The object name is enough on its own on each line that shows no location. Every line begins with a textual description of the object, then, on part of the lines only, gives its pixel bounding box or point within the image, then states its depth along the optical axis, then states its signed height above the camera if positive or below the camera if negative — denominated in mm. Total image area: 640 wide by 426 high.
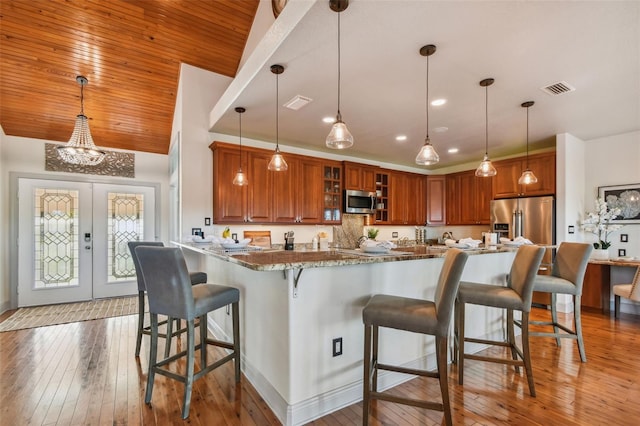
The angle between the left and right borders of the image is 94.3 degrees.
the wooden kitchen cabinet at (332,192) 5066 +388
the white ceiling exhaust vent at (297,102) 3051 +1189
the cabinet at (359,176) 5305 +693
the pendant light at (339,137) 2170 +568
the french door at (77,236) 4531 -374
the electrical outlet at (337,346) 1993 -896
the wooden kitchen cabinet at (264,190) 4043 +358
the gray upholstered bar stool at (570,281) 2684 -634
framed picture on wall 4203 +206
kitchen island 1830 -750
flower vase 4273 -580
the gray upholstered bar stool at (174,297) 1887 -568
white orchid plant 4289 -132
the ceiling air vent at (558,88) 2756 +1207
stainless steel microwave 5246 +223
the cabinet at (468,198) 5543 +307
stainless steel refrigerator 4406 -79
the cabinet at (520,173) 4500 +621
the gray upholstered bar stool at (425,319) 1630 -599
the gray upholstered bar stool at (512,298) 2191 -635
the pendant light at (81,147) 3580 +804
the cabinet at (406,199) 6012 +311
